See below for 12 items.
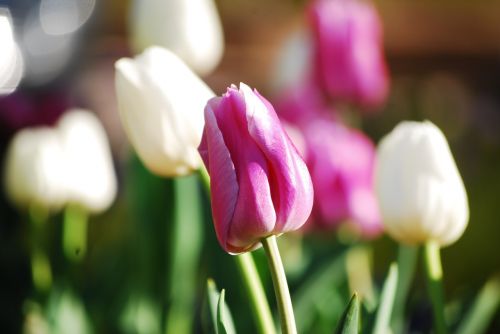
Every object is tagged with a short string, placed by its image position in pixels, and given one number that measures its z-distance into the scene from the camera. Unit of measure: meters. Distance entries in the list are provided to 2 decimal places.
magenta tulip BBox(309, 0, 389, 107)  1.61
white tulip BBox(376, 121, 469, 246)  1.30
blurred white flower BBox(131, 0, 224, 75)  1.48
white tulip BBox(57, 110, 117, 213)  1.57
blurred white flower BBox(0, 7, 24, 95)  2.03
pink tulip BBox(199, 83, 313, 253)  1.20
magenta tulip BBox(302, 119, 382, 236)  1.54
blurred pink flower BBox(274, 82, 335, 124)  1.60
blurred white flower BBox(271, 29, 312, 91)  1.69
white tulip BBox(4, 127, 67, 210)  1.56
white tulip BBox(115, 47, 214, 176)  1.30
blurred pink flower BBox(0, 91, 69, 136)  1.80
